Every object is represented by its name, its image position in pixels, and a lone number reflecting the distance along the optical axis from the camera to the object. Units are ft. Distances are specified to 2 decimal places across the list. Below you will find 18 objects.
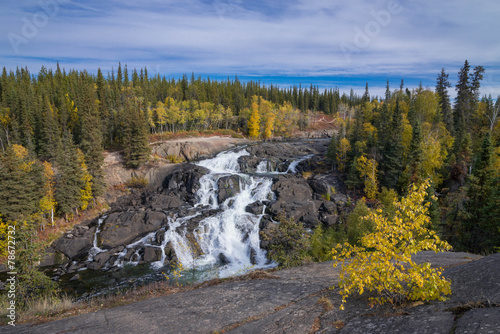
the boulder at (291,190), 115.96
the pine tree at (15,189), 89.35
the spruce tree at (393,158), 119.96
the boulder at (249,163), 154.71
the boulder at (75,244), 90.17
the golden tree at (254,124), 255.50
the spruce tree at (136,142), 152.56
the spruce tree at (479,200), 76.48
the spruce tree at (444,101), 157.65
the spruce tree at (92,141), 126.28
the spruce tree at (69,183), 107.24
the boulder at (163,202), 119.75
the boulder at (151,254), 83.76
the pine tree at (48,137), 169.17
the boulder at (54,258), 84.88
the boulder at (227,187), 120.16
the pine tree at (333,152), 154.26
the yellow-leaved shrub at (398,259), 18.03
